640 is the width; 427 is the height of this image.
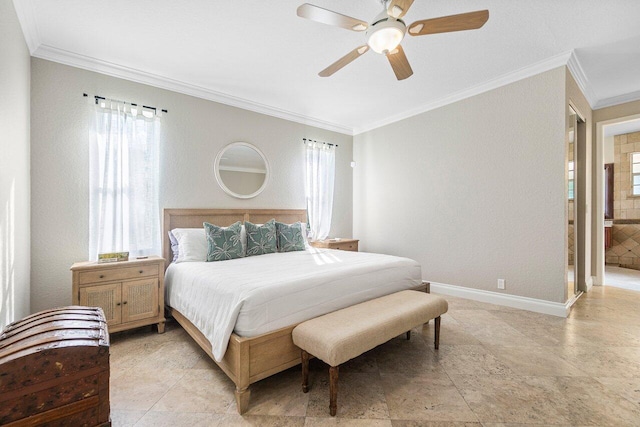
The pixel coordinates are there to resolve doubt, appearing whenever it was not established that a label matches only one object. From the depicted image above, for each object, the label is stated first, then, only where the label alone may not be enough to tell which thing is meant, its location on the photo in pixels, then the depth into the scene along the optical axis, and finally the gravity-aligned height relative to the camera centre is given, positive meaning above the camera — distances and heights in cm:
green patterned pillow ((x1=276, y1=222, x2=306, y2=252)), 362 -31
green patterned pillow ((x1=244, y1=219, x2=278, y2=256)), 336 -31
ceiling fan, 179 +129
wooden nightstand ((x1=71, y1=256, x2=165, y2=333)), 247 -72
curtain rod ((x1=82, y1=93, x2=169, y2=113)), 288 +121
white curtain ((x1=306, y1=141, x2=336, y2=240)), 474 +49
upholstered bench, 165 -74
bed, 174 -71
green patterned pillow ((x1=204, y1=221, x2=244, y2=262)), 300 -32
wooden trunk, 117 -72
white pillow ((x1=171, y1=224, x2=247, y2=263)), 299 -33
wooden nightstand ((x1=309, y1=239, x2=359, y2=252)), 445 -48
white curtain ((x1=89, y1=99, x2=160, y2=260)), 292 +36
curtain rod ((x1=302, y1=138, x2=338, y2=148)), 468 +126
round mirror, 382 +62
